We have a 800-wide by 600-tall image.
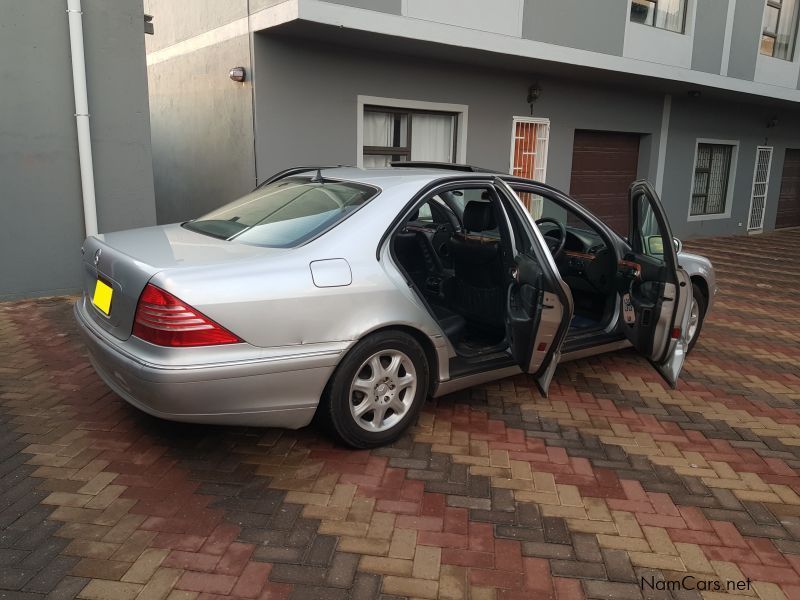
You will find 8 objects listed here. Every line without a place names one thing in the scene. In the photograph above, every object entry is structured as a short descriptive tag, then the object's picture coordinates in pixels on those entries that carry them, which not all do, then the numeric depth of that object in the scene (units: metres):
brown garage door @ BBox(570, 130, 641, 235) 10.58
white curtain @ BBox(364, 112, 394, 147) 8.00
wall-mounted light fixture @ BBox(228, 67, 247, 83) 7.07
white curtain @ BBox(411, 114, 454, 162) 8.46
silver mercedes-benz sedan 2.75
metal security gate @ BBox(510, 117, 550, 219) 9.47
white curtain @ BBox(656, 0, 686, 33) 10.33
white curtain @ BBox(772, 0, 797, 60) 12.73
